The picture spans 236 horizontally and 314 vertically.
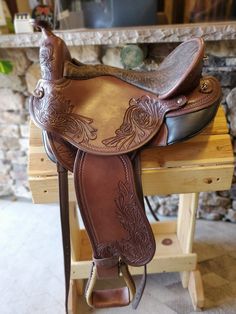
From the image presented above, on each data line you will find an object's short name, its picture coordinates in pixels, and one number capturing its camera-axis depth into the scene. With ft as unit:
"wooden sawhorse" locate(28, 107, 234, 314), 2.65
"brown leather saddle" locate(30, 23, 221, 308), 2.32
